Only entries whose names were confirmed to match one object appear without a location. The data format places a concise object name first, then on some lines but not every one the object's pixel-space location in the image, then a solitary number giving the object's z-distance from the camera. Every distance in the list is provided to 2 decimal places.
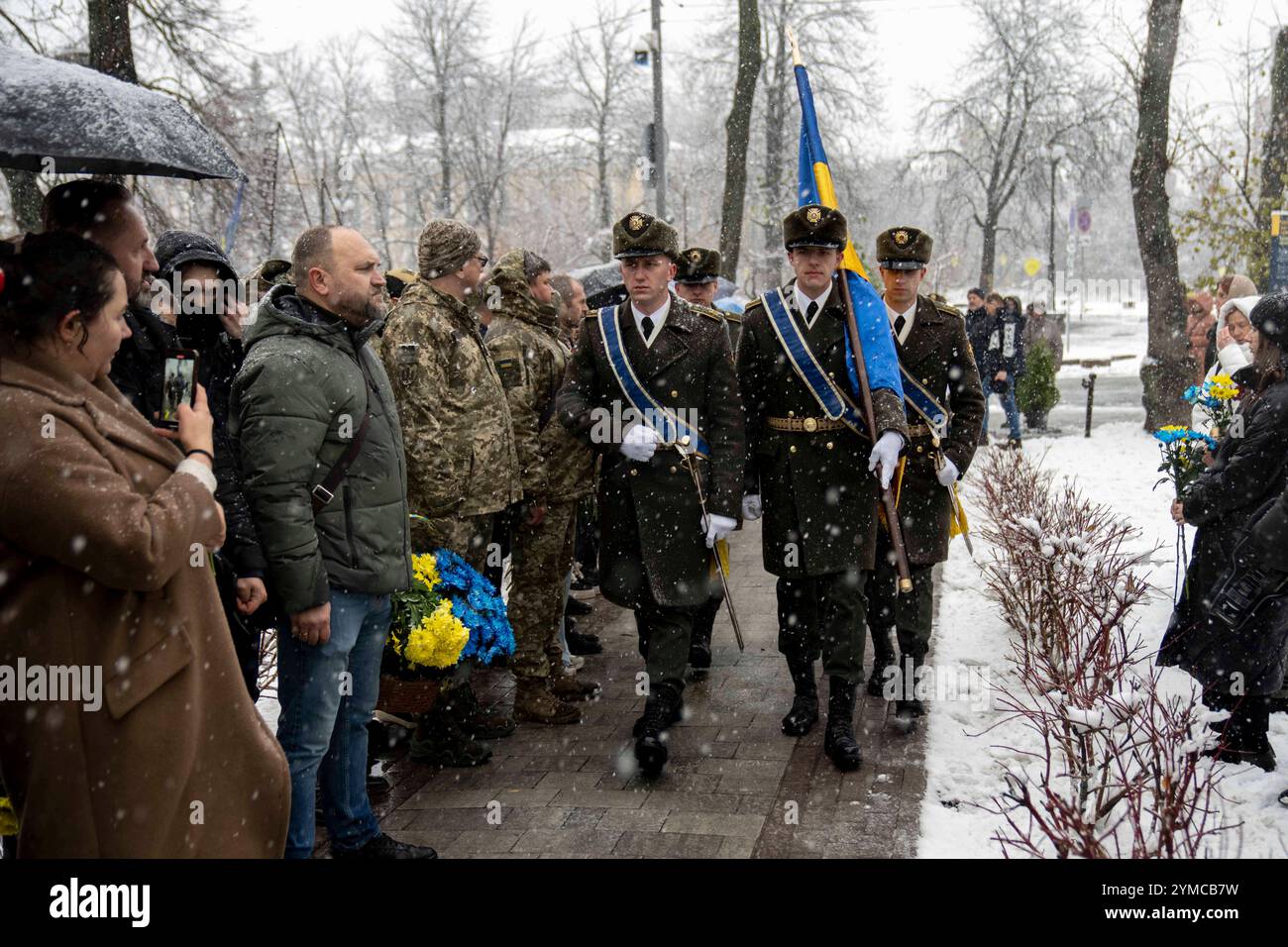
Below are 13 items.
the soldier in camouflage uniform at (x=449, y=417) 4.60
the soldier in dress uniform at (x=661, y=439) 4.60
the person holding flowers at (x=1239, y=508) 4.10
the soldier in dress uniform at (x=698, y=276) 7.43
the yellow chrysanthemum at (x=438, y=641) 4.23
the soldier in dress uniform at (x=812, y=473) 4.64
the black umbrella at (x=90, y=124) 3.10
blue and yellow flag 4.65
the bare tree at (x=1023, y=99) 29.20
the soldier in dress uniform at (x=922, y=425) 5.18
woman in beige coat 2.21
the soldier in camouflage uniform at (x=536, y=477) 5.16
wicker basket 4.43
